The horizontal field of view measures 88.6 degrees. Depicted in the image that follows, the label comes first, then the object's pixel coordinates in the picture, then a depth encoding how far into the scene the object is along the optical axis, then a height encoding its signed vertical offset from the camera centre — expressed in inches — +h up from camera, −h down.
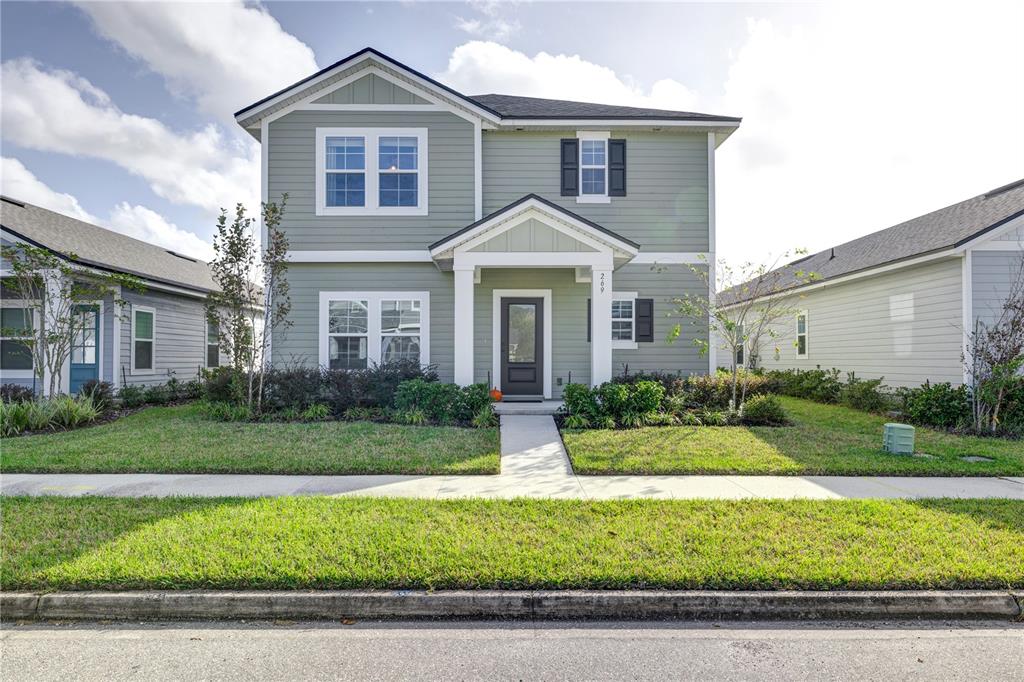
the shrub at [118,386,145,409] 492.7 -46.0
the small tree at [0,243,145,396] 418.0 +48.2
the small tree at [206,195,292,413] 404.8 +47.4
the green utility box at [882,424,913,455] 303.4 -51.0
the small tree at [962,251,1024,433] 367.6 -9.7
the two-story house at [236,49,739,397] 475.8 +130.6
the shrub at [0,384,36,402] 451.5 -39.5
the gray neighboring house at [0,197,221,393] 500.7 +33.8
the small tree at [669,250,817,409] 426.0 +32.6
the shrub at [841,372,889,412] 492.4 -42.7
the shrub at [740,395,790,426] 390.3 -45.8
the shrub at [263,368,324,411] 416.2 -31.5
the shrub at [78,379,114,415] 454.3 -38.6
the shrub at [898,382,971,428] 393.7 -42.0
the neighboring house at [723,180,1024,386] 433.1 +57.9
